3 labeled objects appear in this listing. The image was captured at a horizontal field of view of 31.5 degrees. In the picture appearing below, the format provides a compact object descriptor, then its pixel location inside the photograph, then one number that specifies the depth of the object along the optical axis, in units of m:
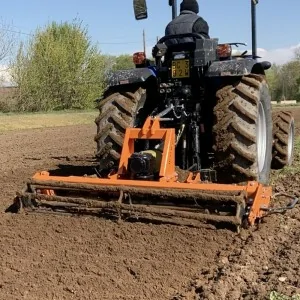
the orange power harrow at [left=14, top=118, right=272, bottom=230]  4.34
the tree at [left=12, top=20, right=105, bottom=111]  32.59
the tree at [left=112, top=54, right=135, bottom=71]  63.19
